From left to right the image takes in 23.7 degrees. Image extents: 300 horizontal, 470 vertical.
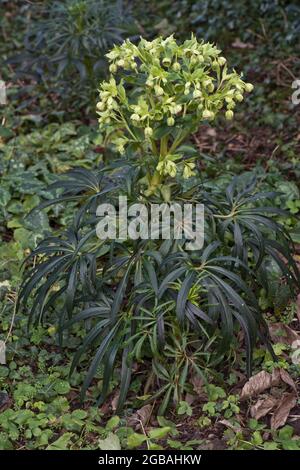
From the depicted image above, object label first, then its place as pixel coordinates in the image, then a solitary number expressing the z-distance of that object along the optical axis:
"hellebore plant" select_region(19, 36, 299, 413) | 2.71
